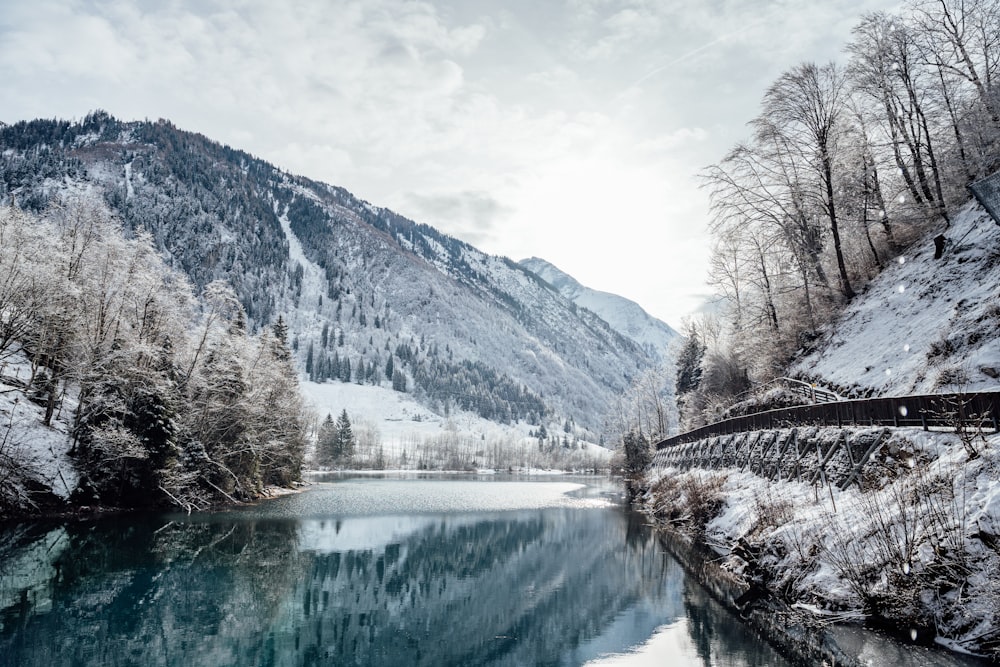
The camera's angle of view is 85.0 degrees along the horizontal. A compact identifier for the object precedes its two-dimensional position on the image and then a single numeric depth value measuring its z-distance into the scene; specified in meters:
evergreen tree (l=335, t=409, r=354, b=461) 126.26
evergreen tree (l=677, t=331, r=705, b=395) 63.59
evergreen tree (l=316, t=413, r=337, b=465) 120.62
